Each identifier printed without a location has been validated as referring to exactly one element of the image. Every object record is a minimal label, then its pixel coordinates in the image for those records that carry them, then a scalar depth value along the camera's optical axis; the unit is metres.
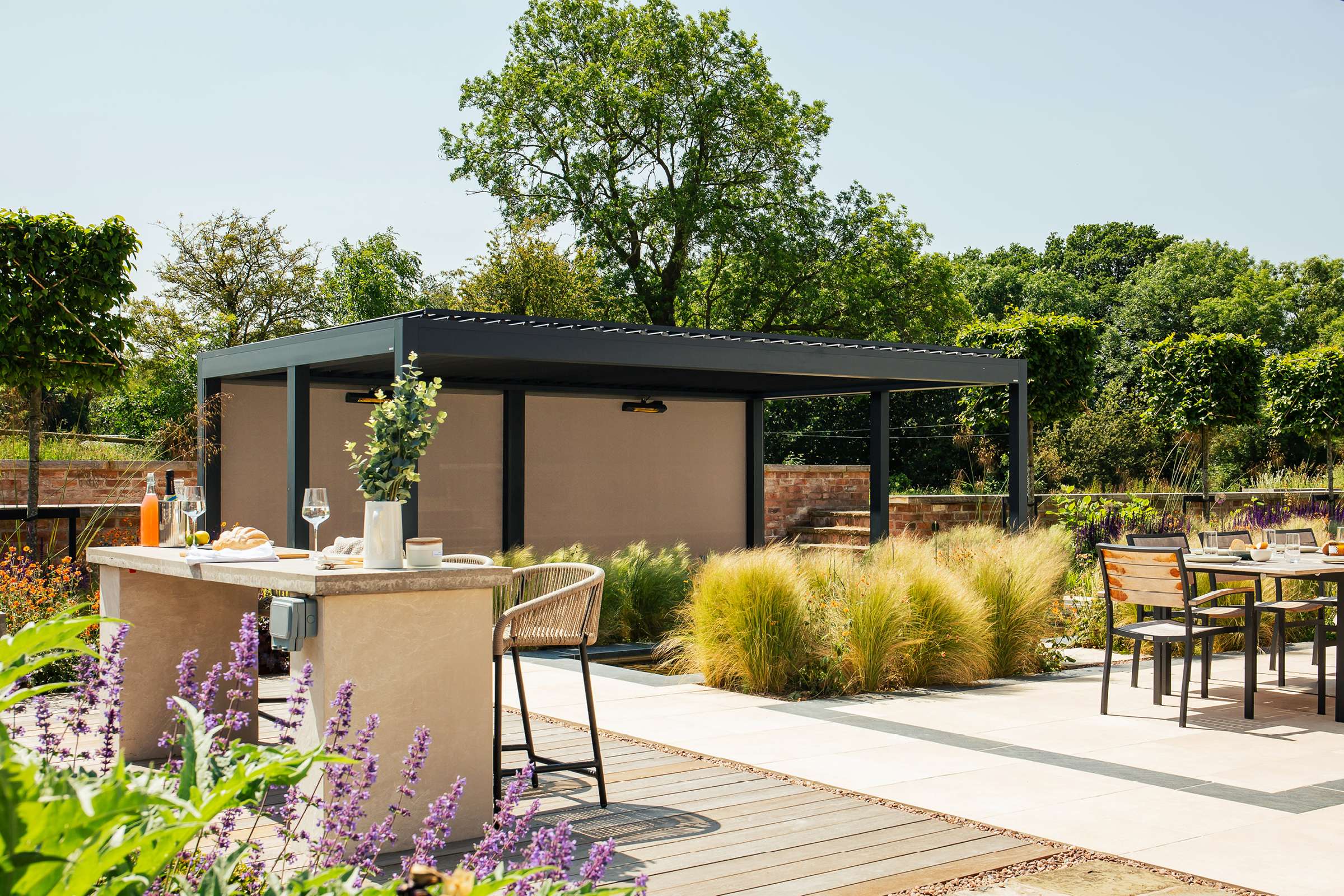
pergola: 8.23
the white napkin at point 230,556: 4.02
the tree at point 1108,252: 38.91
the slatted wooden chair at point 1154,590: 5.86
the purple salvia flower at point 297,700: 2.47
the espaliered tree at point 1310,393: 17.28
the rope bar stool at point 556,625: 4.05
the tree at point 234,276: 19.50
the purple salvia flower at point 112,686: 2.11
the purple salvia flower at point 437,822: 1.51
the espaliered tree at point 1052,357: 14.45
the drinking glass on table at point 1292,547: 6.42
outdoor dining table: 5.72
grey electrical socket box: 3.35
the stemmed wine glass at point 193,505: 4.52
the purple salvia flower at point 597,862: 1.34
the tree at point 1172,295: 33.47
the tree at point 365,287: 22.30
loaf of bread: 4.22
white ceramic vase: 3.65
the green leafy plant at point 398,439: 3.83
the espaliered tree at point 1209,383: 15.59
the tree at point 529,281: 21.67
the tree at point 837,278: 22.89
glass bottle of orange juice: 4.90
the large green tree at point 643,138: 23.36
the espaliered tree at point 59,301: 8.54
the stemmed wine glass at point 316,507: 4.15
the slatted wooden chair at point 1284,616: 6.21
